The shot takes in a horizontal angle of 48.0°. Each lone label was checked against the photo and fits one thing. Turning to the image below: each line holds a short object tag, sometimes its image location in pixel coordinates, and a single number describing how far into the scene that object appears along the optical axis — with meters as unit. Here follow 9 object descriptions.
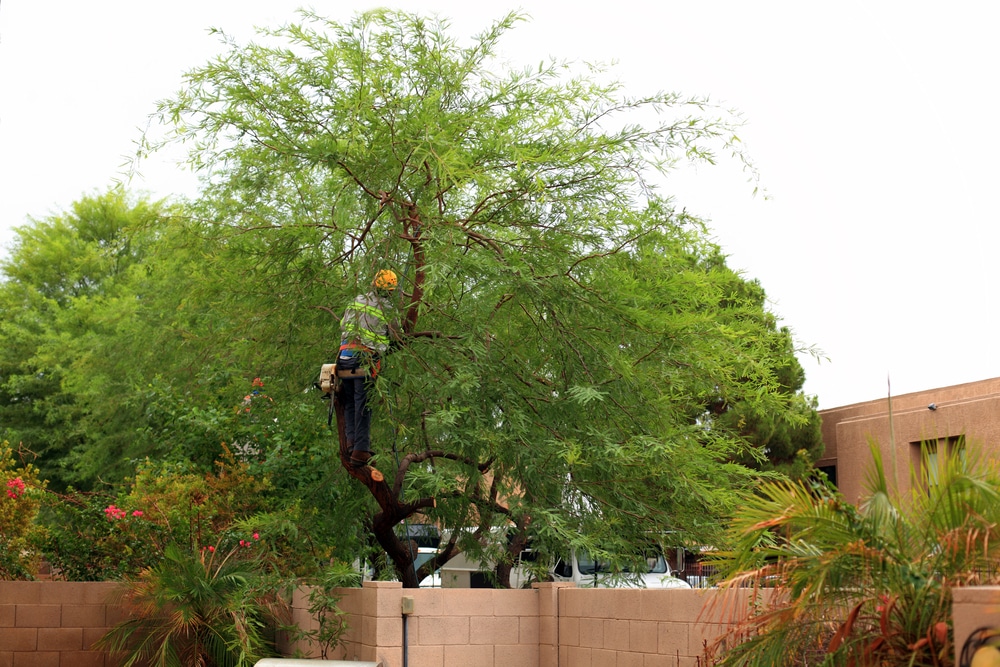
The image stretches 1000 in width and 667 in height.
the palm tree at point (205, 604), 10.31
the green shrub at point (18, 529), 12.55
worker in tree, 10.16
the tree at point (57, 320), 23.87
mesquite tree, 10.84
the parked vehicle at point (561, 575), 11.55
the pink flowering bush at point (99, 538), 11.66
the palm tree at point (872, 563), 5.48
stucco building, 28.34
